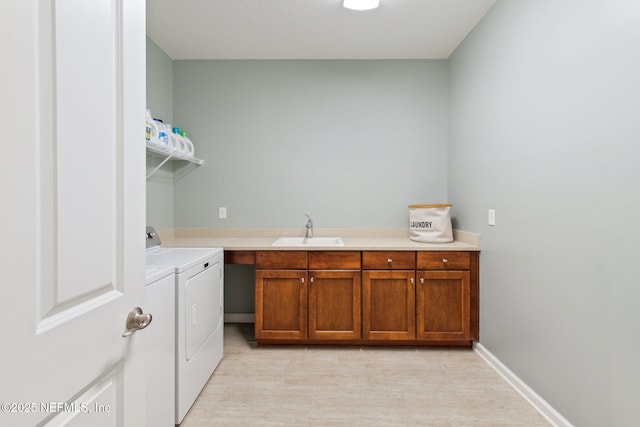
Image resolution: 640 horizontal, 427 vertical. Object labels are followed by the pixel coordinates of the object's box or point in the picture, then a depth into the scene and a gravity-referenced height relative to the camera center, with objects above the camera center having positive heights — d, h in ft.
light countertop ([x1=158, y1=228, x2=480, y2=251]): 8.42 -0.83
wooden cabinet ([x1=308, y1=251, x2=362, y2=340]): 8.45 -2.02
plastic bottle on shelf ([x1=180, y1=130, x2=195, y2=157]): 9.48 +1.95
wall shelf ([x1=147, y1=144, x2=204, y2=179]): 7.69 +1.48
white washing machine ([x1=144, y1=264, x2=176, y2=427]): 4.71 -2.06
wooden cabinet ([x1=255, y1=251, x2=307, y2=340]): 8.45 -2.15
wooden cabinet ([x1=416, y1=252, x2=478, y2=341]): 8.36 -2.20
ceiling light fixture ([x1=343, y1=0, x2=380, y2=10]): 7.20 +4.58
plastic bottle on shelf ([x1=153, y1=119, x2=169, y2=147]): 7.95 +1.91
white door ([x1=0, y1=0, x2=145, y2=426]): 1.61 +0.01
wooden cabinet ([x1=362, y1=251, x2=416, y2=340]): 8.41 -2.14
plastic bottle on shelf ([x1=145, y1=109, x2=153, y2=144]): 7.20 +1.89
